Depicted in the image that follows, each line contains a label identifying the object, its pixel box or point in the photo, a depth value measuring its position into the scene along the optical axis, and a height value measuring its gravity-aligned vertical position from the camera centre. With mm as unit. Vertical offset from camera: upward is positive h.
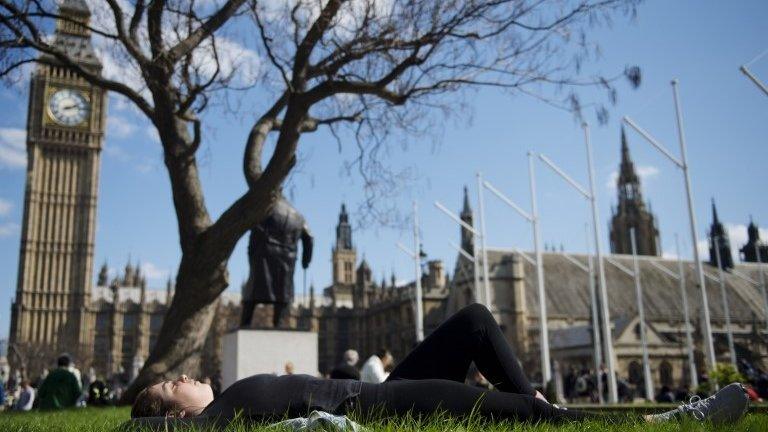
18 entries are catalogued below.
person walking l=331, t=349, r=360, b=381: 7884 -370
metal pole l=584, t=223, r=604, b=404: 30773 +3
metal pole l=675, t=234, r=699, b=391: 35553 -1421
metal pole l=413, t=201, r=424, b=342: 34094 +3316
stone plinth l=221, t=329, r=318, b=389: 11016 -159
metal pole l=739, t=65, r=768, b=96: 15512 +5667
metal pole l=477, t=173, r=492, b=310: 30719 +4536
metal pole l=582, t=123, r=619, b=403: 22875 +1004
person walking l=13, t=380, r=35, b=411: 16094 -1148
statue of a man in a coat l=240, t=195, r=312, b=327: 11539 +1370
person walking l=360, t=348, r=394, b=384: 8516 -385
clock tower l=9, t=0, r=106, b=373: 83125 +16914
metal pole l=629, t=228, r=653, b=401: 27956 -925
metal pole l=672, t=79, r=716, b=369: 20484 +3109
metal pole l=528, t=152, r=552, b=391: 25375 +1462
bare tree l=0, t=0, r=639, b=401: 9289 +3691
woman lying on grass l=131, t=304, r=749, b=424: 3238 -292
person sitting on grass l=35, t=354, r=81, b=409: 12000 -711
